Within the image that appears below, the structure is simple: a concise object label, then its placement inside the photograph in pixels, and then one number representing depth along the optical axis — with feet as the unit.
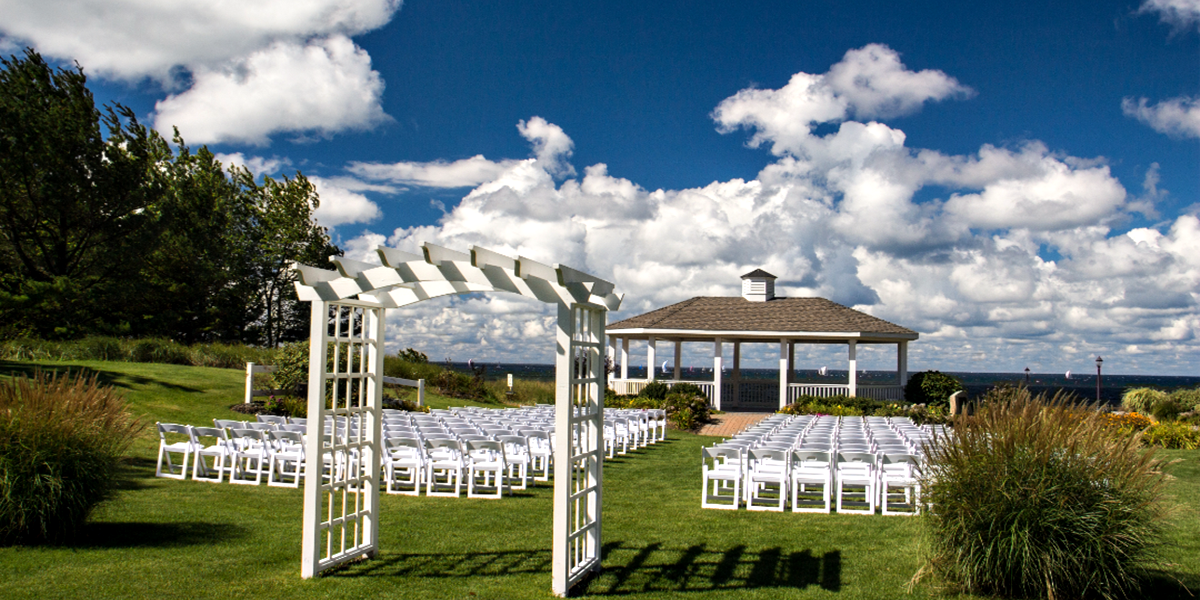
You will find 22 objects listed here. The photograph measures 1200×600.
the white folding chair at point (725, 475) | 30.96
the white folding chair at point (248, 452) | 35.53
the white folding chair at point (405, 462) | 33.22
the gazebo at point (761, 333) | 80.64
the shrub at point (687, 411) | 67.21
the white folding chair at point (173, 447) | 35.63
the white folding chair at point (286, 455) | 34.24
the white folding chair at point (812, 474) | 30.14
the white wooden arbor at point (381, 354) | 18.71
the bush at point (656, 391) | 75.41
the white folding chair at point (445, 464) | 32.96
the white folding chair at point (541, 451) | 38.24
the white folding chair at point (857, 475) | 29.63
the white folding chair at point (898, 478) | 28.71
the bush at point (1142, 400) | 78.59
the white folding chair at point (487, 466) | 33.06
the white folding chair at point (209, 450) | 35.24
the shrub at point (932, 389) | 78.07
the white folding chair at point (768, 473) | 30.32
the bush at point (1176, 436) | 54.85
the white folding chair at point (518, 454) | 34.40
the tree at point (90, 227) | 84.99
